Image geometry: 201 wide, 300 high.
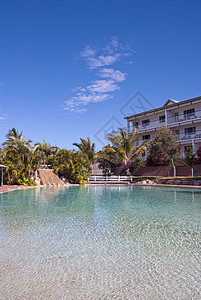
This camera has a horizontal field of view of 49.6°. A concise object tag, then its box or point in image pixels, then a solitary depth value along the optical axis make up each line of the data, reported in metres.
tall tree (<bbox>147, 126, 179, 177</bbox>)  23.70
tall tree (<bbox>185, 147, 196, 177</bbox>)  22.61
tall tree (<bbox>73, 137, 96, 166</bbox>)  30.73
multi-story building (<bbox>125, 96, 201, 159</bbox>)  28.52
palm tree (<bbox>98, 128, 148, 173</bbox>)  27.83
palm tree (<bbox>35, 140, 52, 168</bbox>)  26.64
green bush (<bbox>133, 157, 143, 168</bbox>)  29.15
